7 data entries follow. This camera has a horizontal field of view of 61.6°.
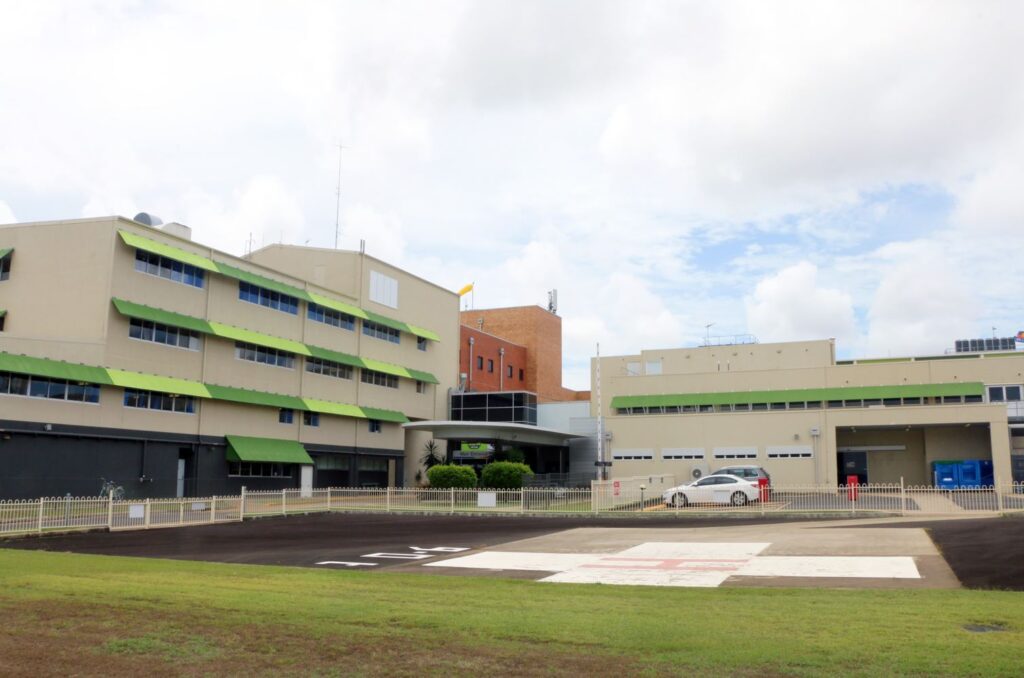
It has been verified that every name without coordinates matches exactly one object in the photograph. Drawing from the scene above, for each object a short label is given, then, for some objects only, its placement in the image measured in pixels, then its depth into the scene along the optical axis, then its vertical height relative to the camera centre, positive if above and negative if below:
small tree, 63.19 +0.39
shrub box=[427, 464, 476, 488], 45.69 -0.81
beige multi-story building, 38.44 +5.02
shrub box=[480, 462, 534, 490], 45.31 -0.71
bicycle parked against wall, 39.30 -1.47
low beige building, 51.75 +2.74
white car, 35.16 -1.09
